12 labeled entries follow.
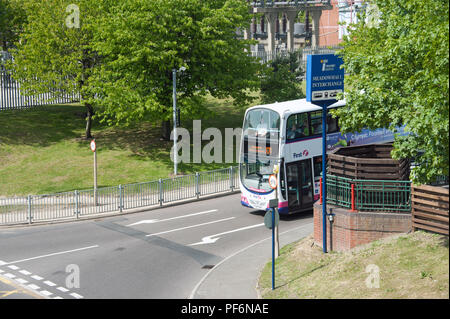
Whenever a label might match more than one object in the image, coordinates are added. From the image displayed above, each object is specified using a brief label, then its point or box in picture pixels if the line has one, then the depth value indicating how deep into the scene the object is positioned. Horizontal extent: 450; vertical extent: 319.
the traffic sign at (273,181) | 19.84
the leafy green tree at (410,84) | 14.95
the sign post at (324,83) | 19.06
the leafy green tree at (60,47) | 39.03
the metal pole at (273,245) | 17.72
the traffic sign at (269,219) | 17.91
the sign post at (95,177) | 28.93
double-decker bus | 25.08
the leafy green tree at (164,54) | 35.94
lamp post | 33.81
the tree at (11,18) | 53.12
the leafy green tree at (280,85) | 42.09
